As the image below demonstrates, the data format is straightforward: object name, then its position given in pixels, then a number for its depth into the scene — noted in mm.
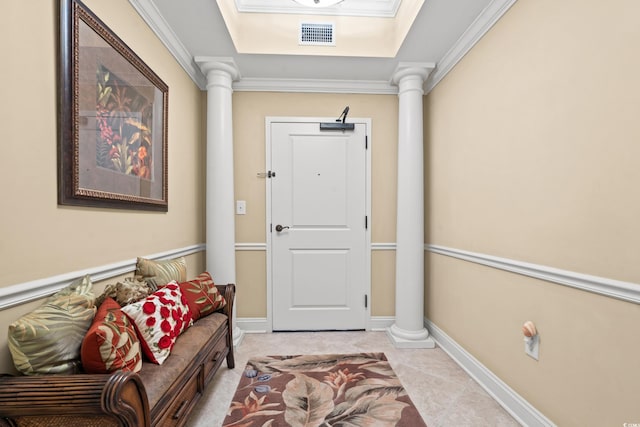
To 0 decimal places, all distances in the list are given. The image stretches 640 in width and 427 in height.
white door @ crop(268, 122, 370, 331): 2846
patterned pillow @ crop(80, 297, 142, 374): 986
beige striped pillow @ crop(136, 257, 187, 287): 1647
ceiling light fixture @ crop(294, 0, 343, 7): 1964
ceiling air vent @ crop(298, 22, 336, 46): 2445
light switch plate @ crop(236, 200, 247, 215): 2830
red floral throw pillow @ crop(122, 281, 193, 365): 1267
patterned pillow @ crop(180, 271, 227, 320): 1769
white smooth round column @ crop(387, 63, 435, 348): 2621
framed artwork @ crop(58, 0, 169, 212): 1208
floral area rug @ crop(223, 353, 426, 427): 1633
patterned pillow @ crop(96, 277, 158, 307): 1335
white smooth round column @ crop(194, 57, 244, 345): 2547
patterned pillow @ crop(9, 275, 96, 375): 919
